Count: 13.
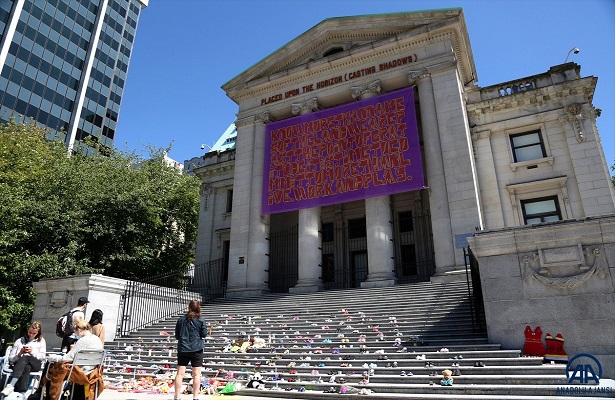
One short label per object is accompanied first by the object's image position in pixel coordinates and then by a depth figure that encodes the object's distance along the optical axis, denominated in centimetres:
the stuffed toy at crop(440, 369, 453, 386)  765
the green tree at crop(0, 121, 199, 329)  1783
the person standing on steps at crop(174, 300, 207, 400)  698
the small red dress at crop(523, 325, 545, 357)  838
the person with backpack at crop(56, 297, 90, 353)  780
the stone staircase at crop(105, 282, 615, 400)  762
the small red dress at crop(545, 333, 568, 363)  806
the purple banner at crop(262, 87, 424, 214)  1928
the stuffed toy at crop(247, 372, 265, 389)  867
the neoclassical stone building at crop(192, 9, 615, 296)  1841
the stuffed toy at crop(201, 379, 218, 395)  839
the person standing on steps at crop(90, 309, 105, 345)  818
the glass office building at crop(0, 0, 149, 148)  4562
